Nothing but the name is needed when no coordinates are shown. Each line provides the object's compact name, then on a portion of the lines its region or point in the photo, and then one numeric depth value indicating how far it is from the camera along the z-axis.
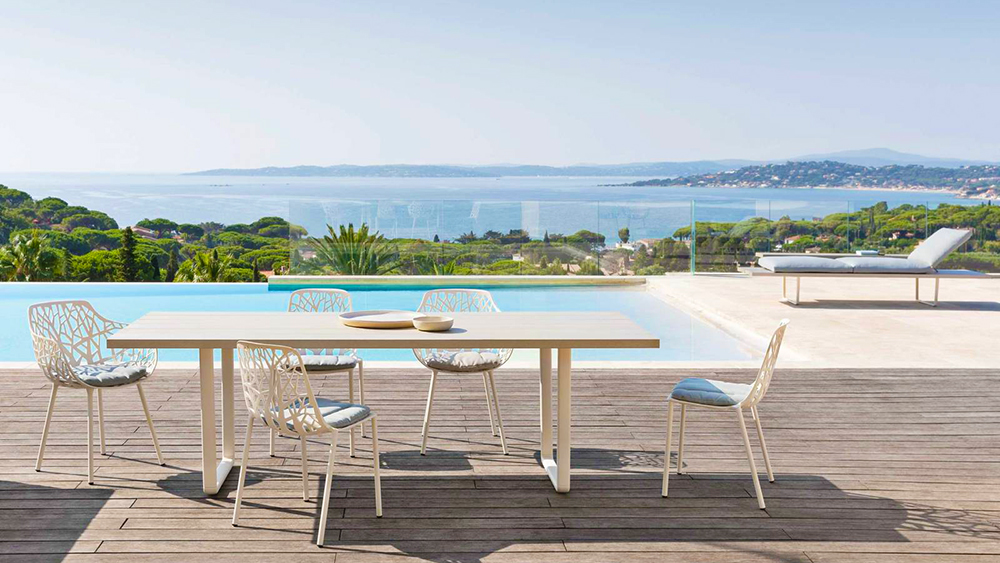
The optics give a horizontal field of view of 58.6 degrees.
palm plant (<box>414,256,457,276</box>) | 11.64
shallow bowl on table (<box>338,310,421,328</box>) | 3.32
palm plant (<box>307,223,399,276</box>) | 11.56
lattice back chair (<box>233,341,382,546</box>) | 2.86
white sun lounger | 8.94
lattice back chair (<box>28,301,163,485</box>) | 3.43
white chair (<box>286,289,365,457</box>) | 4.04
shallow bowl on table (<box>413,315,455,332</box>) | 3.24
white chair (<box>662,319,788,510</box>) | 3.15
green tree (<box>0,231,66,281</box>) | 11.84
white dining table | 3.07
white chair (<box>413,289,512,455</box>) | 3.88
